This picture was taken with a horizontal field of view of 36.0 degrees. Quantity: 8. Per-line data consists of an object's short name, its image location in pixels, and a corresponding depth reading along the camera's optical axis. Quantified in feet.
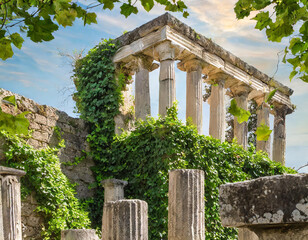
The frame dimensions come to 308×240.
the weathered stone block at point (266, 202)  7.25
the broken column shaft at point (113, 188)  34.09
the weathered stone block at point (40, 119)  33.63
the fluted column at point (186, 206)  20.70
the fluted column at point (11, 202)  23.99
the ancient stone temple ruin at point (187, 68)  40.78
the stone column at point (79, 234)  21.99
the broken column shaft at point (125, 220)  19.27
